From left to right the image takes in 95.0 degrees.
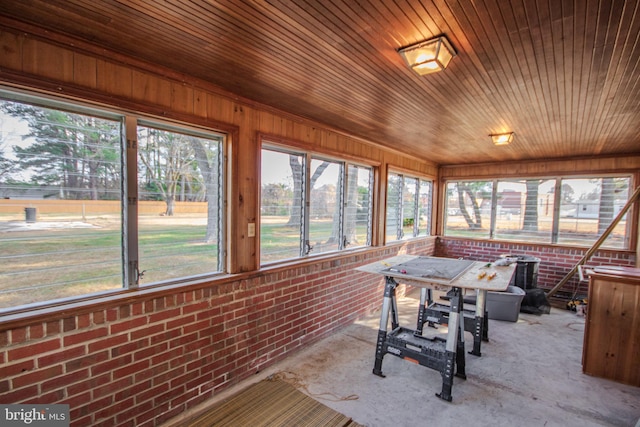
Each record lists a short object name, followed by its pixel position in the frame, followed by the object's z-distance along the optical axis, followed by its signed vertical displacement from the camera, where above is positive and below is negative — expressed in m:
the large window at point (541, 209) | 4.96 -0.11
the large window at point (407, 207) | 5.04 -0.12
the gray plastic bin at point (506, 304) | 4.16 -1.45
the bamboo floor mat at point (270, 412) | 2.15 -1.65
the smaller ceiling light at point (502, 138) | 3.71 +0.84
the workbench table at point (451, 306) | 2.47 -1.01
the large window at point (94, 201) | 1.67 -0.05
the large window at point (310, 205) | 3.04 -0.08
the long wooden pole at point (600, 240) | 4.59 -0.56
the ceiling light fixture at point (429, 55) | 1.67 +0.87
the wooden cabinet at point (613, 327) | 2.69 -1.15
